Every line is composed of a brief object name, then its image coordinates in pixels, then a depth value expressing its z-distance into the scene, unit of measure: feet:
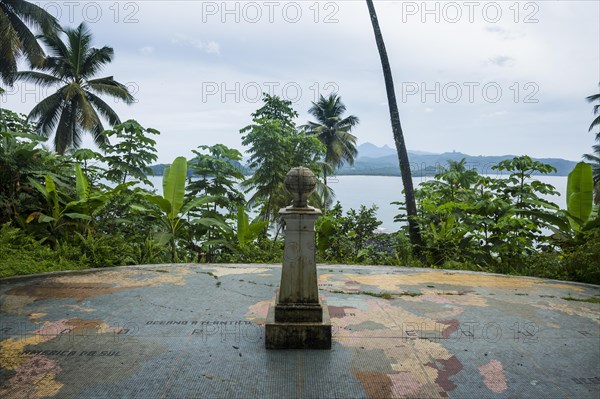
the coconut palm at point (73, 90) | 69.92
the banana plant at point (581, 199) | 22.81
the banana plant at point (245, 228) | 26.57
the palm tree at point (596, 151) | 96.43
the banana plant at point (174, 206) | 25.11
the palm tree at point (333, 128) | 101.14
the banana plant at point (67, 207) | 23.17
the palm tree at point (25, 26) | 55.62
